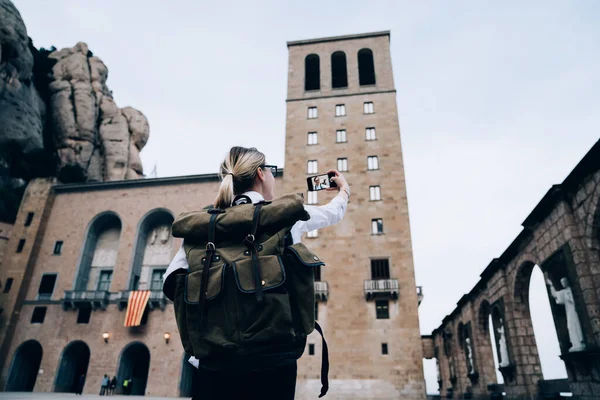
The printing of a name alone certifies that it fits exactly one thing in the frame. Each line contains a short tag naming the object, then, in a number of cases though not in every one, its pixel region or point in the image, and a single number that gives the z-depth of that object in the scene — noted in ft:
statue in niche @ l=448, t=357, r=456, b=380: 106.63
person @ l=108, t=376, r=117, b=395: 90.58
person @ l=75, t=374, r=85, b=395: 91.04
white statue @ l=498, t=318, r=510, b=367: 58.75
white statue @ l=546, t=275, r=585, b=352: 39.17
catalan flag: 96.02
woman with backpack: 6.48
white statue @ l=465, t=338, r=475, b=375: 82.51
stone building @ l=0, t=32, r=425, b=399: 87.56
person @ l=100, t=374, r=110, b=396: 88.99
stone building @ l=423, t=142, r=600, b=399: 38.24
